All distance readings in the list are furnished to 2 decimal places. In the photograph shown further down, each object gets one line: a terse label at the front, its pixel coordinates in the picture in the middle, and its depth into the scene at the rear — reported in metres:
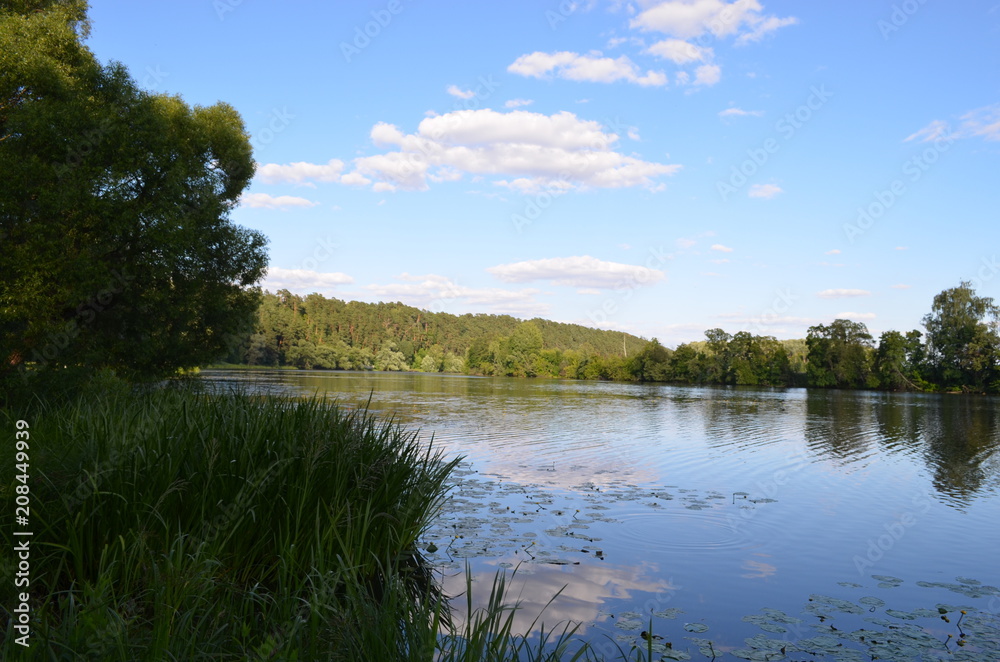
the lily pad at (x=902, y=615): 6.68
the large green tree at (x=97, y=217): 13.73
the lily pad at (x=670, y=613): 6.61
